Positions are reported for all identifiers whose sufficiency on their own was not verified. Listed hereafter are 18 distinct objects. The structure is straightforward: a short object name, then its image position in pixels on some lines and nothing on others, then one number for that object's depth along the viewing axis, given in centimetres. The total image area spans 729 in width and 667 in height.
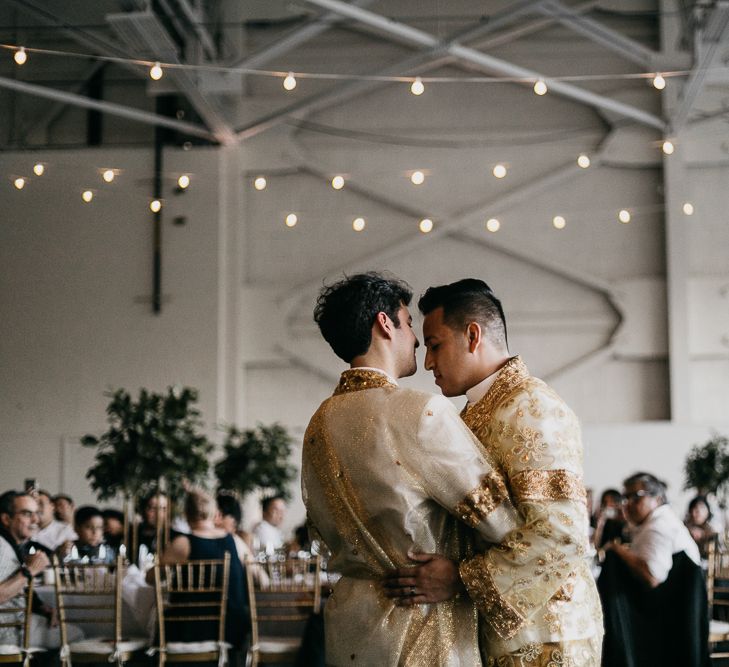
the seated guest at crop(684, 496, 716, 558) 1009
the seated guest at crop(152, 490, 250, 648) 654
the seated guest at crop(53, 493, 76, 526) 1121
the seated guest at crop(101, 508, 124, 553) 960
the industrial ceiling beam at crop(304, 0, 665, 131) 1126
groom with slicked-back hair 223
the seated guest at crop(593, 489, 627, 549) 912
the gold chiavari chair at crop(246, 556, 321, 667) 630
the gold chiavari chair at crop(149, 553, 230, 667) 628
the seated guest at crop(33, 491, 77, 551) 958
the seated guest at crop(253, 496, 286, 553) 1015
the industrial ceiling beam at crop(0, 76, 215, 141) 1231
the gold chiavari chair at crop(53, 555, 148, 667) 613
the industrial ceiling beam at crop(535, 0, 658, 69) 1248
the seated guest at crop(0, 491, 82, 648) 579
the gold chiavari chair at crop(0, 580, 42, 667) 597
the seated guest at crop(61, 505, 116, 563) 862
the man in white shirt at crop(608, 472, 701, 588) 519
